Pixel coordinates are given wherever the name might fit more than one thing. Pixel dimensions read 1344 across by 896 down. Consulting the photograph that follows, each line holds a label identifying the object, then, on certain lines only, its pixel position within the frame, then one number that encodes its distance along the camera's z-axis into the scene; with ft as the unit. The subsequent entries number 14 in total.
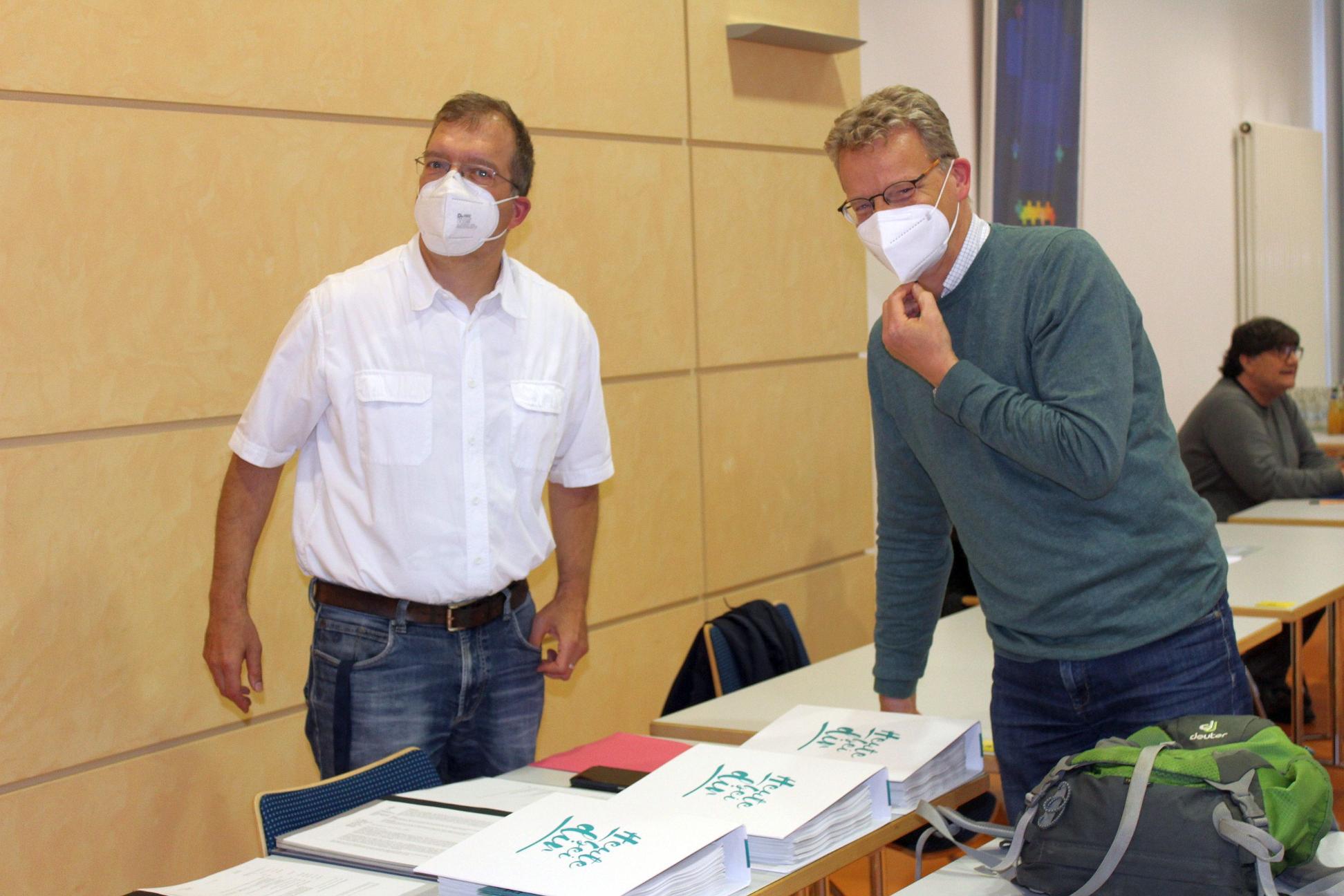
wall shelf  12.59
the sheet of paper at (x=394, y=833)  4.98
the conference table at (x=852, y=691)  7.76
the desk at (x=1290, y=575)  10.18
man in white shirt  6.73
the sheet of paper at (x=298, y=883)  4.63
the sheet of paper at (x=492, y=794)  5.57
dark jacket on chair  9.35
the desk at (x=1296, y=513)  14.12
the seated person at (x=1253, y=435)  14.89
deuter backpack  4.26
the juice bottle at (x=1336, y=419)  22.16
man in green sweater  5.40
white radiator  24.41
